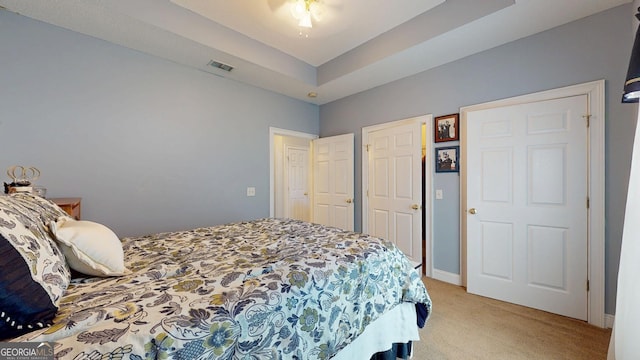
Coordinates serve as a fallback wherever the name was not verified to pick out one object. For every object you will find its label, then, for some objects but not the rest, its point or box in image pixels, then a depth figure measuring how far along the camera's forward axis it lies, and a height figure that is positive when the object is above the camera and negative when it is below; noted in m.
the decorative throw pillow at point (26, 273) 0.62 -0.29
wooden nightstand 1.85 -0.21
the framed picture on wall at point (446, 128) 2.76 +0.59
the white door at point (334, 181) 3.81 -0.06
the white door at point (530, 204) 2.05 -0.27
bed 0.67 -0.44
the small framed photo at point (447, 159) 2.76 +0.22
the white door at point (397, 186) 3.06 -0.12
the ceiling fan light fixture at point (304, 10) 2.12 +1.53
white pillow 0.96 -0.30
